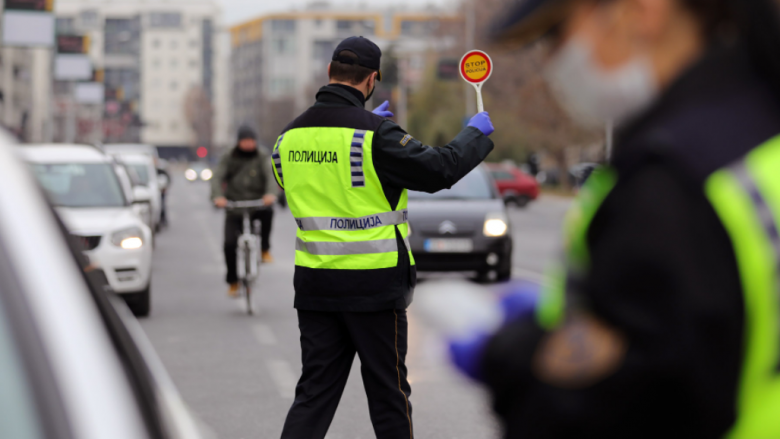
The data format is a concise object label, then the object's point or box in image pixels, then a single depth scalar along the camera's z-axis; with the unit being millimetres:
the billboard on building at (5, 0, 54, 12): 29969
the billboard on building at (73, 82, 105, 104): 53500
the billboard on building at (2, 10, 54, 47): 29906
